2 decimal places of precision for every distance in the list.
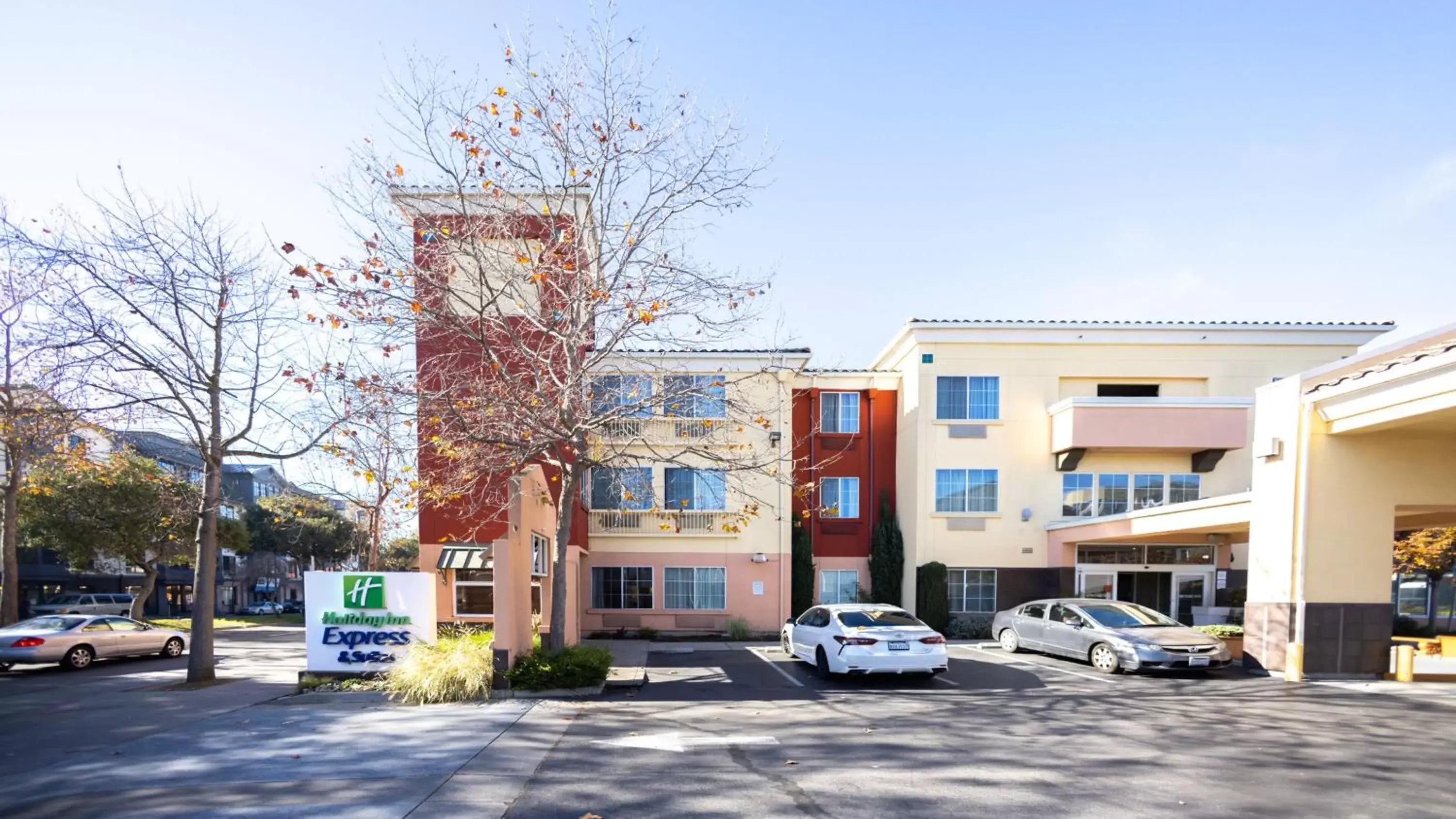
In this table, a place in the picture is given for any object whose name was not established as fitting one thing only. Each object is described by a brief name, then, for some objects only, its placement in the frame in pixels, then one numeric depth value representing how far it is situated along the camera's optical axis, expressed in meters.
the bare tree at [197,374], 12.34
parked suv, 31.08
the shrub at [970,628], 21.45
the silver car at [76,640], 15.53
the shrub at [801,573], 22.86
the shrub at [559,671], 11.34
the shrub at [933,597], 21.69
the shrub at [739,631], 21.34
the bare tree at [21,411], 13.02
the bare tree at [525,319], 11.58
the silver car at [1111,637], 13.27
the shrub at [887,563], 22.70
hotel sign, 12.31
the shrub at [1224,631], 15.23
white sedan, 12.46
